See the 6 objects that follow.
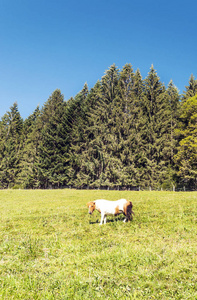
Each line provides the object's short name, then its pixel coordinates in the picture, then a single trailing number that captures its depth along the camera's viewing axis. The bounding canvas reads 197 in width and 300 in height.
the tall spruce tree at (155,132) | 38.18
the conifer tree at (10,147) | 58.62
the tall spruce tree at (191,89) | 39.34
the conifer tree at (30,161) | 50.84
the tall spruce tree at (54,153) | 47.66
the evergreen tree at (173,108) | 39.84
